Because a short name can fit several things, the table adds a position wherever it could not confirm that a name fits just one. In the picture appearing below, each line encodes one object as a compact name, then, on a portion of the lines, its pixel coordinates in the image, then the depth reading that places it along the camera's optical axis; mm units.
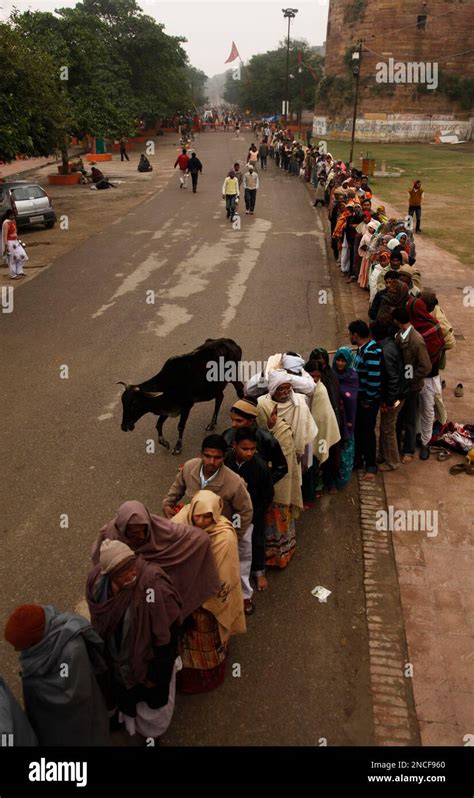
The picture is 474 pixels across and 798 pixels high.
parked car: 15969
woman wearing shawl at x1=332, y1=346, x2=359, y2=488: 5320
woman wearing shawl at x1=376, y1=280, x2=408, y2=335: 6773
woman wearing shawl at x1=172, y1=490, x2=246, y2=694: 3520
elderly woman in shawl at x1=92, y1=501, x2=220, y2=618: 3297
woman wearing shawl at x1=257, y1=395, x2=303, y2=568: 4562
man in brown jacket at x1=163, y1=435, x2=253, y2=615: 3773
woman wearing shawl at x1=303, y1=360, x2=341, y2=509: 5105
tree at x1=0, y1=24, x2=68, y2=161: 13500
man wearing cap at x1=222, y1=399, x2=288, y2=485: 4270
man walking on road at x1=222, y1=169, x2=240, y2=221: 16859
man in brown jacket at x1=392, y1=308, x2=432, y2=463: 5629
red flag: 40412
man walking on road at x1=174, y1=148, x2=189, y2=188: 23141
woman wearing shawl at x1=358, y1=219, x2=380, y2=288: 11266
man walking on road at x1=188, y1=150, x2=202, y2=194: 22156
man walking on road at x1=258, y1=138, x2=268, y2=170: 28875
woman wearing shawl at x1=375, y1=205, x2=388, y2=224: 12016
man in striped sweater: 5457
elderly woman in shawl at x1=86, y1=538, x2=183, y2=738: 3086
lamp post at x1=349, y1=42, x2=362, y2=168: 23552
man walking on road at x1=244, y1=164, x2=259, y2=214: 17505
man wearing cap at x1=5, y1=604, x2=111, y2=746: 2770
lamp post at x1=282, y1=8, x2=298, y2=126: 44591
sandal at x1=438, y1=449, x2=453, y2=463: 6375
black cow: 6125
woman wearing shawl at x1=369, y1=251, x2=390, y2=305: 9125
